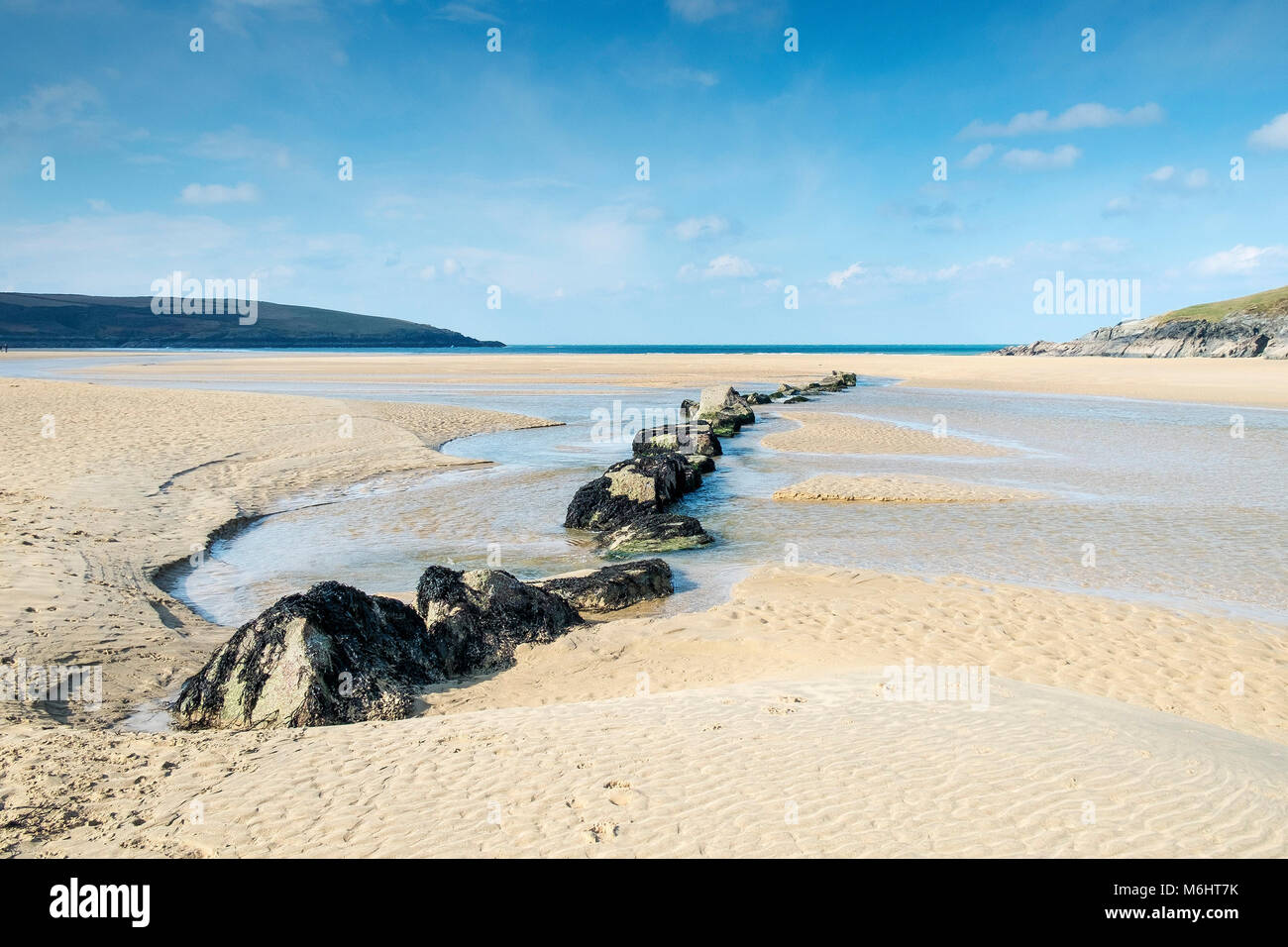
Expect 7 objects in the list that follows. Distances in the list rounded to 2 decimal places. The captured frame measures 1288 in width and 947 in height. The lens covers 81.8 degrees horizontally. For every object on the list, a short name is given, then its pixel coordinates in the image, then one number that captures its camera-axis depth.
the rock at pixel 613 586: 10.11
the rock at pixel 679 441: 21.88
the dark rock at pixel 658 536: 13.16
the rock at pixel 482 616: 8.30
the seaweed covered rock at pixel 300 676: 6.52
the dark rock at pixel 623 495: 15.05
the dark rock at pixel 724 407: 30.48
